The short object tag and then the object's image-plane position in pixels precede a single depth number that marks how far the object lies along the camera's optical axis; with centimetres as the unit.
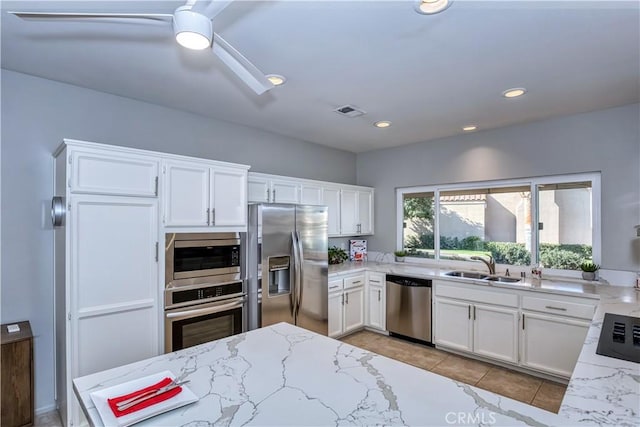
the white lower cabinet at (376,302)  428
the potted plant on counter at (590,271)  331
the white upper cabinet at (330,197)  368
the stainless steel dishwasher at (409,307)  391
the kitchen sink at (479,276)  366
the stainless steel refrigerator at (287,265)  318
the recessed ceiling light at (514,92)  281
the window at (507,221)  356
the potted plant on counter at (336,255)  476
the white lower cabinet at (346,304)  399
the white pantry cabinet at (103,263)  221
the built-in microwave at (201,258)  264
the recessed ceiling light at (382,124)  373
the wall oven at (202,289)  264
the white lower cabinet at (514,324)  296
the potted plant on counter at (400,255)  484
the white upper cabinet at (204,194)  266
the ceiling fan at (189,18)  119
